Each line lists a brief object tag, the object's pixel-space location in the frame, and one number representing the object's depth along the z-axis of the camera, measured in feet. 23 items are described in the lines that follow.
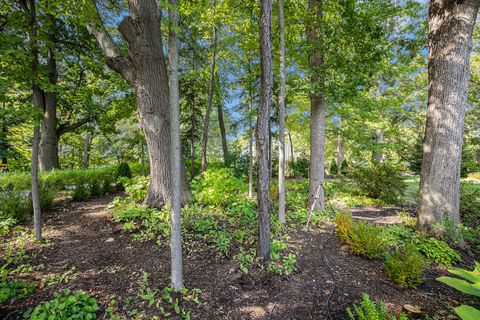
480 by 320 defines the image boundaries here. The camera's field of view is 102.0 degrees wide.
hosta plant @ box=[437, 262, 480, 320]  3.82
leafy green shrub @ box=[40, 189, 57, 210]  13.65
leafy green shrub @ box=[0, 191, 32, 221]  11.63
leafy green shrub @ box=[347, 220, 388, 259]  9.95
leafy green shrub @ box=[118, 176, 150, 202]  13.50
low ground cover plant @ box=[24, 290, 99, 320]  5.57
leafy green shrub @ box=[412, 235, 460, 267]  9.82
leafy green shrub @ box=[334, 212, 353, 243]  11.14
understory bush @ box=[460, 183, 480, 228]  14.85
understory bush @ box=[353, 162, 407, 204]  21.25
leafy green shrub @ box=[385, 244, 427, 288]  8.03
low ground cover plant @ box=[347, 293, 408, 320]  5.19
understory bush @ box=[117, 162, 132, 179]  24.22
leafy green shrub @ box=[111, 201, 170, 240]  10.23
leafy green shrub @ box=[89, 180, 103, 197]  18.40
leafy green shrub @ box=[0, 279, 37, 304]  6.00
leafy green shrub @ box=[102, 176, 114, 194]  19.87
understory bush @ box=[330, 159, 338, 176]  51.44
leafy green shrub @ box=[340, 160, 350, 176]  50.21
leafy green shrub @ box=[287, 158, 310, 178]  40.57
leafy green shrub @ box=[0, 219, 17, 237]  10.05
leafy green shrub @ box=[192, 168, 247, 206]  12.62
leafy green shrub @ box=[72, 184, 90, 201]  16.71
